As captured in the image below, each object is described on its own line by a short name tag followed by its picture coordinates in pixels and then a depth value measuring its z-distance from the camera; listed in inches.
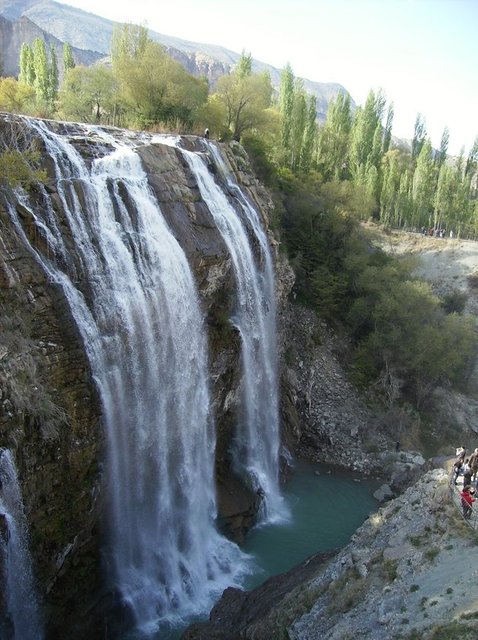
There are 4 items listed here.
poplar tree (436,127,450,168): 3002.0
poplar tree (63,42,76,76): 2190.0
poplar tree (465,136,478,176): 3044.5
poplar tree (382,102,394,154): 2864.2
